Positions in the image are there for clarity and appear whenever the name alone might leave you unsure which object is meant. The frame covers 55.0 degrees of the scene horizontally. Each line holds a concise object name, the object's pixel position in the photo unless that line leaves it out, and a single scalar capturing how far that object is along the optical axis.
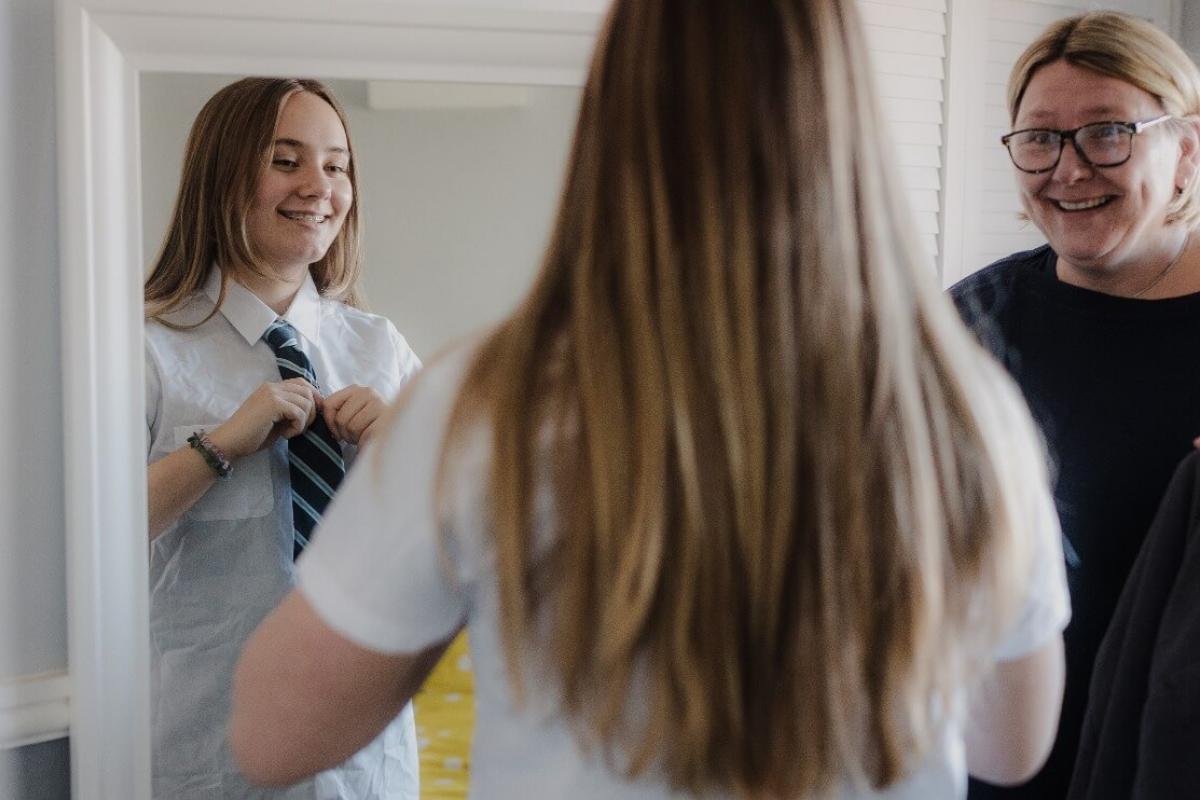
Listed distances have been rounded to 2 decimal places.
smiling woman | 1.31
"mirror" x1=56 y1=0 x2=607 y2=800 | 1.14
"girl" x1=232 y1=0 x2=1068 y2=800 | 0.62
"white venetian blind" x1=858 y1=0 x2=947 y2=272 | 1.73
